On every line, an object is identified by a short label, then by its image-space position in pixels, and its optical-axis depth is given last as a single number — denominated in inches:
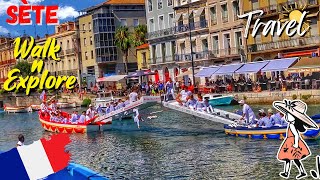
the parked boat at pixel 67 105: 3115.4
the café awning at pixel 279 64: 1827.0
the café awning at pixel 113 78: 2974.9
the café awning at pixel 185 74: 2585.9
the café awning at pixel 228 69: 2081.1
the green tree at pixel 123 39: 3400.6
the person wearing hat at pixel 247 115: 1117.5
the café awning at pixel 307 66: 1779.0
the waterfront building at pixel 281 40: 2052.2
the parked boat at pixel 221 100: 2127.2
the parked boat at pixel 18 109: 3353.8
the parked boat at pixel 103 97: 2468.8
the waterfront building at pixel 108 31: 3617.1
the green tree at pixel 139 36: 3494.1
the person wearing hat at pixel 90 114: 1568.7
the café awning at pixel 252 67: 1946.4
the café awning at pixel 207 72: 2202.3
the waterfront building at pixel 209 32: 2500.1
